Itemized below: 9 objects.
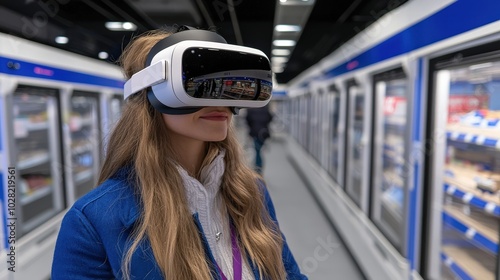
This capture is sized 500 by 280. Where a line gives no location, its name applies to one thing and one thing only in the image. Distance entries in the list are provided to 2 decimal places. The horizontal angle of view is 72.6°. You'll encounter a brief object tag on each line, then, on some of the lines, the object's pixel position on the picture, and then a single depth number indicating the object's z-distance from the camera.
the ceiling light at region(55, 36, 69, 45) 4.50
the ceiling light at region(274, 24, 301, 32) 4.91
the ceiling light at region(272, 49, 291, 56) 7.10
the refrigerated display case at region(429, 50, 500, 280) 2.16
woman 0.79
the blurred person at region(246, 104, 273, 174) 7.54
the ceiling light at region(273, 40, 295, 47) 6.06
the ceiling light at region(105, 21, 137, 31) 4.35
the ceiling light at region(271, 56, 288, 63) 8.28
